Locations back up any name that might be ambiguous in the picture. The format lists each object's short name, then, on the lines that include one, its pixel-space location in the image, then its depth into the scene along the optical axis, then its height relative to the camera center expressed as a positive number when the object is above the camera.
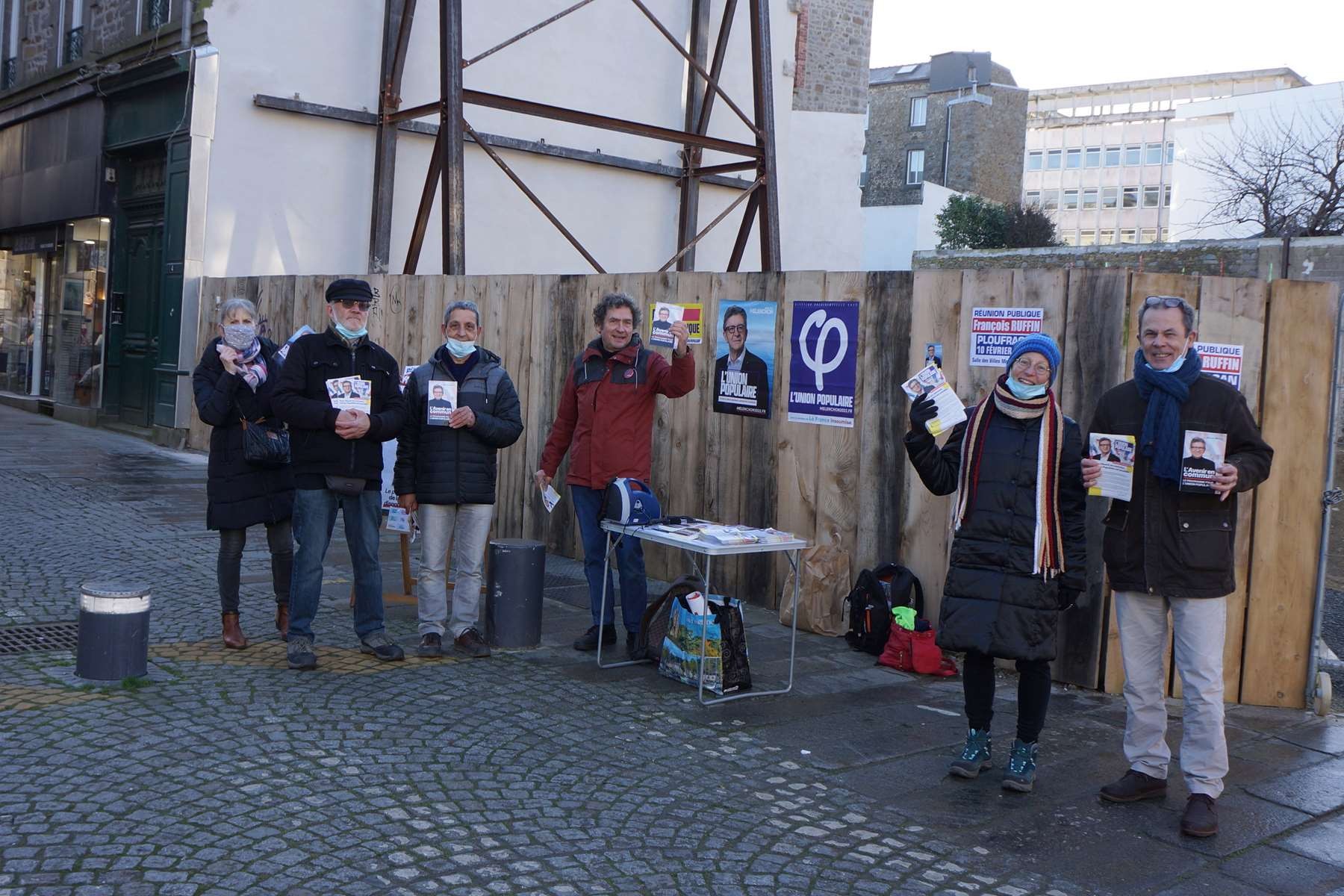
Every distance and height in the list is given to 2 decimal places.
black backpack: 7.10 -1.11
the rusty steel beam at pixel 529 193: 14.89 +2.20
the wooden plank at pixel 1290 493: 6.32 -0.31
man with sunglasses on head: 4.75 -0.47
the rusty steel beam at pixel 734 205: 17.19 +2.58
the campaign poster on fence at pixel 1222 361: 6.32 +0.33
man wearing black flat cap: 6.19 -0.38
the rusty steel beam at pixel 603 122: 14.48 +3.17
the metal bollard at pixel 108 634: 5.75 -1.29
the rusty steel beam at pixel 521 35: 14.83 +4.12
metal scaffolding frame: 14.05 +3.20
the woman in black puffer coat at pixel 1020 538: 4.93 -0.49
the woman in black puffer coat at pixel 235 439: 6.44 -0.43
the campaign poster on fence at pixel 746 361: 8.20 +0.21
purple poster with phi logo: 7.68 +0.22
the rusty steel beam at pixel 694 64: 16.11 +4.16
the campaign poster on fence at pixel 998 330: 6.77 +0.44
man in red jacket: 6.92 -0.23
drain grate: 6.44 -1.53
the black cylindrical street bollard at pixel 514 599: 6.92 -1.21
